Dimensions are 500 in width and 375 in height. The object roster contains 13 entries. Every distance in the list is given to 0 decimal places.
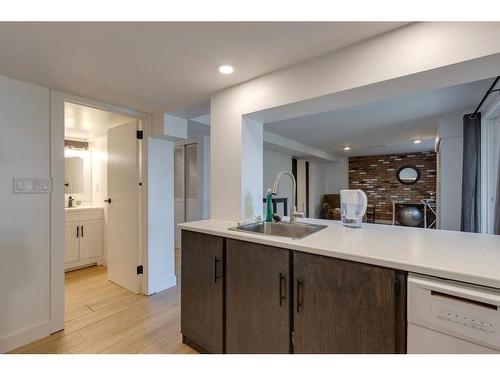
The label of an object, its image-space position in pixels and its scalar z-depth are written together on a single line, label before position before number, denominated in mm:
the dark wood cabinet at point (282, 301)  961
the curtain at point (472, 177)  2682
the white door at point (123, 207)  2668
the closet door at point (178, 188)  4426
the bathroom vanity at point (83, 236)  3229
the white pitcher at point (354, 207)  1603
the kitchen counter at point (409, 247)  841
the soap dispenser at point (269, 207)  1926
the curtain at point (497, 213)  1704
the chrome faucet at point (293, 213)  1859
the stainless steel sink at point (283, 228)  1626
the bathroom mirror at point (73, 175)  3641
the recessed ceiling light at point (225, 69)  1579
